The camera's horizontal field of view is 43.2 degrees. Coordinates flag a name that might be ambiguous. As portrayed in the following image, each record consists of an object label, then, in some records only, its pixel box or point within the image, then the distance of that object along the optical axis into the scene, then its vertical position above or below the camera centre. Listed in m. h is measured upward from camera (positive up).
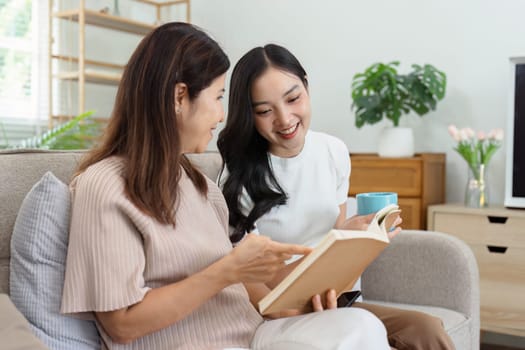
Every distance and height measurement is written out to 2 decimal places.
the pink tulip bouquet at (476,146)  2.97 -0.01
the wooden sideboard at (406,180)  3.02 -0.17
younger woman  1.56 -0.07
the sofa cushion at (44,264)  1.17 -0.23
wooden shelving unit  3.87 +0.51
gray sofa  1.82 -0.39
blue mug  1.50 -0.13
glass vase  2.96 -0.20
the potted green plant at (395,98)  3.14 +0.22
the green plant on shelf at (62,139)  2.97 +0.00
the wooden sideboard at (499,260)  2.68 -0.48
